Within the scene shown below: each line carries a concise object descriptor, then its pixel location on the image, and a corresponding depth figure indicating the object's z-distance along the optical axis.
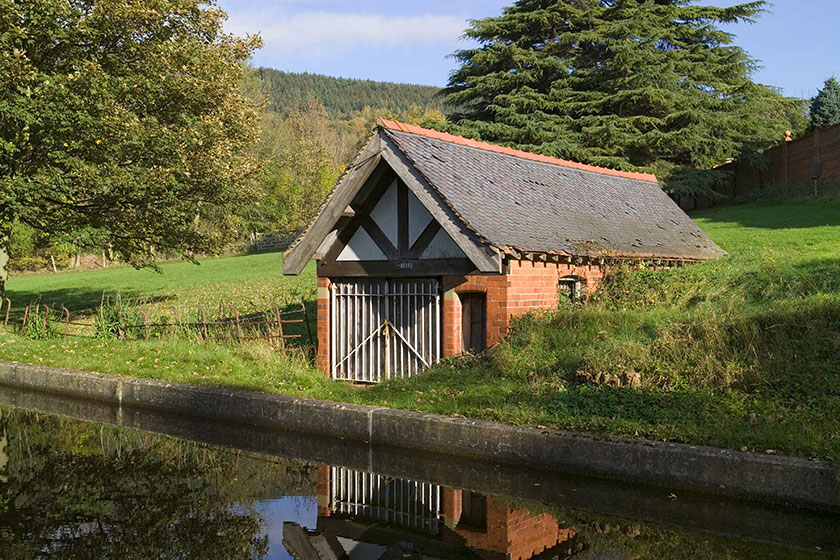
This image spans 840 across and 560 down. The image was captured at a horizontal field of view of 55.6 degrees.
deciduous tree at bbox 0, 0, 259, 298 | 18.20
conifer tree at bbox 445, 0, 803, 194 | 33.06
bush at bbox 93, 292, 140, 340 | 17.94
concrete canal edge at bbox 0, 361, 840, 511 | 7.21
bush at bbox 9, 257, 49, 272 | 48.16
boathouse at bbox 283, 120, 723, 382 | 12.20
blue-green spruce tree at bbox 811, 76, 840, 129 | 36.62
